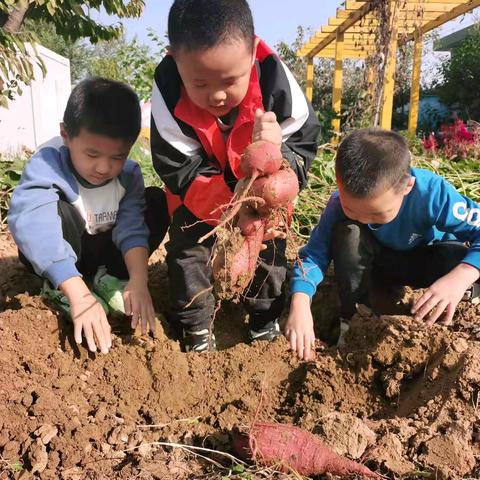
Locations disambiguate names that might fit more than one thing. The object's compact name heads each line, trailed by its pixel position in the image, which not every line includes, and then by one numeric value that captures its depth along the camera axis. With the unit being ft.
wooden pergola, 25.86
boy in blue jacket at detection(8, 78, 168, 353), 6.82
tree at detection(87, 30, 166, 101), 26.66
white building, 33.83
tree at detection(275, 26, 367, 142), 53.92
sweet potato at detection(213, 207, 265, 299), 5.89
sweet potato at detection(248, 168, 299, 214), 5.84
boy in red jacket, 5.82
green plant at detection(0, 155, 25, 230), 12.01
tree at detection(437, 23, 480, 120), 43.57
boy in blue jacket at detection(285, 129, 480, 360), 6.84
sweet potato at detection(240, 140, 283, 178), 5.65
